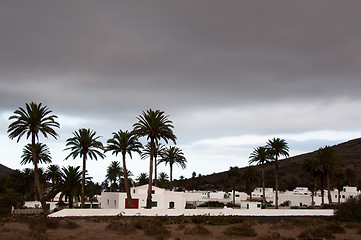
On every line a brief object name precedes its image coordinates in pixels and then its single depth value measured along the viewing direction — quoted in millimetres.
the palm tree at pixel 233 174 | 106338
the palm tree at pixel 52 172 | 90662
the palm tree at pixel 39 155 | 74875
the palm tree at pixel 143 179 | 110012
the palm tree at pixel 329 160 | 81500
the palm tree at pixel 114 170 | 109169
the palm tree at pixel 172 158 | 87688
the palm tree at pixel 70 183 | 58500
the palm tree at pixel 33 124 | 51594
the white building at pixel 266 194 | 124000
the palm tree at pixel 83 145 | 59125
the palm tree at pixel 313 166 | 84050
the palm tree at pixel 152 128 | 60562
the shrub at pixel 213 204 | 99512
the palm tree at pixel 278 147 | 82250
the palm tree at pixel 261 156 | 87000
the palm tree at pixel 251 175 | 101875
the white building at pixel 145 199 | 73250
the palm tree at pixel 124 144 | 63344
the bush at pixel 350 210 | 52344
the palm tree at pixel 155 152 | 74944
